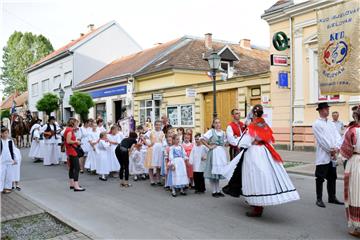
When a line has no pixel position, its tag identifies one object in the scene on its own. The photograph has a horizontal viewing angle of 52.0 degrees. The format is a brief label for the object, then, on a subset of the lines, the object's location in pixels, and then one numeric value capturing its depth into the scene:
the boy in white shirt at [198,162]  7.98
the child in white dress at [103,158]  10.54
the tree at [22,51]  53.62
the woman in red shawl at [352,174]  4.90
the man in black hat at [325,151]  6.60
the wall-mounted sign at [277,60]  15.84
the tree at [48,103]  28.81
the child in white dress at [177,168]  7.92
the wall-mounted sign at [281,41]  16.03
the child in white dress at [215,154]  7.62
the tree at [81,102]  26.22
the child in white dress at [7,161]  8.70
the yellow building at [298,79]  14.93
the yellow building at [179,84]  18.09
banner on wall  8.38
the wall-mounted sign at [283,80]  15.76
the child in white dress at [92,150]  11.05
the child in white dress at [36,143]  14.82
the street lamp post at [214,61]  13.52
